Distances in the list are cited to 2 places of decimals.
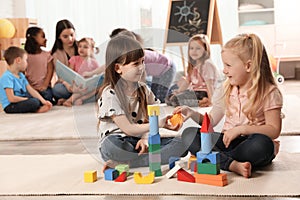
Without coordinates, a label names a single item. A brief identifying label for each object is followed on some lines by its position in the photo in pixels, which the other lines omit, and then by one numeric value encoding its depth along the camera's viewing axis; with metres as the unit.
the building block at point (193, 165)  2.50
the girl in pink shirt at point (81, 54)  5.35
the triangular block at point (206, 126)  2.39
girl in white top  2.53
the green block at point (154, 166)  2.51
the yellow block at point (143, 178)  2.40
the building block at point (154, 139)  2.45
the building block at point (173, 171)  2.45
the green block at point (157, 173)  2.50
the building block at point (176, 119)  2.55
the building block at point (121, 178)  2.45
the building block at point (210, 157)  2.36
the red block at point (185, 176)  2.40
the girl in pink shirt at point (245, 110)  2.53
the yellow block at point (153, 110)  2.44
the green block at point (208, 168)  2.36
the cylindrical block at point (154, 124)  2.45
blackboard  6.80
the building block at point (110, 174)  2.47
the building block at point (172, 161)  2.60
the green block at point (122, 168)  2.50
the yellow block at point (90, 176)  2.45
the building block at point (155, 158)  2.49
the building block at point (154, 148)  2.46
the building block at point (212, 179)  2.33
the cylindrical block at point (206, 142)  2.38
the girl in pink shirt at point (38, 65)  5.64
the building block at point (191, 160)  2.60
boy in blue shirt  5.00
